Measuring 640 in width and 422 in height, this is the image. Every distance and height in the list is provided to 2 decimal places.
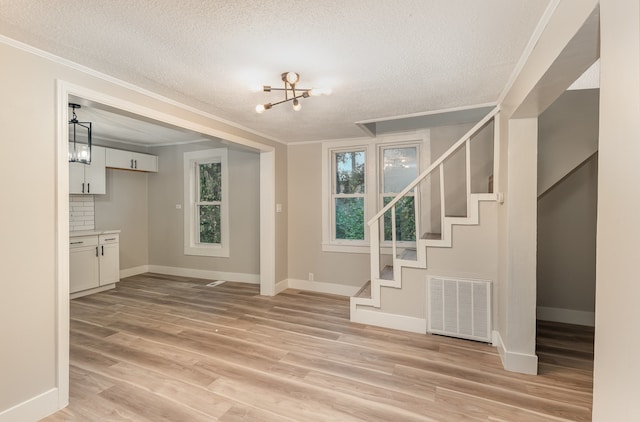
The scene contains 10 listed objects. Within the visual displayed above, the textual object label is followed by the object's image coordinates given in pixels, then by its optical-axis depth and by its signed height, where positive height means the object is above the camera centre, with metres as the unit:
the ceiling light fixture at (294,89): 2.18 +0.94
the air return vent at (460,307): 2.82 -1.03
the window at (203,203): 5.31 +0.07
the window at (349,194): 4.45 +0.20
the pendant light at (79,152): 3.48 +0.69
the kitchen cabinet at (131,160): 4.89 +0.84
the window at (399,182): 4.02 +0.37
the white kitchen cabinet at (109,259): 4.57 -0.85
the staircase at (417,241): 2.80 -0.37
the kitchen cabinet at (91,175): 4.44 +0.50
